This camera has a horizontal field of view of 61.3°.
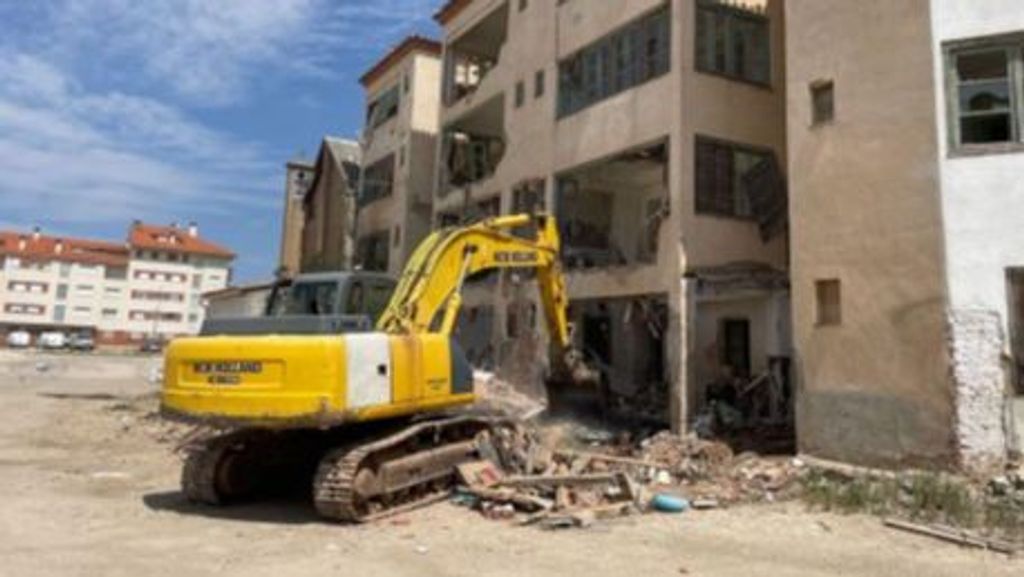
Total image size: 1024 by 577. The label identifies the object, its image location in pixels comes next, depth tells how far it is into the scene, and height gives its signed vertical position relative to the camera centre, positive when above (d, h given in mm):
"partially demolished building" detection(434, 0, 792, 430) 17906 +4920
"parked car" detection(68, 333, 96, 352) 89875 +2353
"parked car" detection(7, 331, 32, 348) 96481 +2543
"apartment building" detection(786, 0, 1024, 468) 12586 +2391
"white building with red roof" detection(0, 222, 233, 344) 103188 +10249
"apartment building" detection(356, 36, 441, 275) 32281 +8481
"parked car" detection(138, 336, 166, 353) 90812 +2455
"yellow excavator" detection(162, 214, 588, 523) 10078 -338
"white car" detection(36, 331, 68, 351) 90550 +2402
